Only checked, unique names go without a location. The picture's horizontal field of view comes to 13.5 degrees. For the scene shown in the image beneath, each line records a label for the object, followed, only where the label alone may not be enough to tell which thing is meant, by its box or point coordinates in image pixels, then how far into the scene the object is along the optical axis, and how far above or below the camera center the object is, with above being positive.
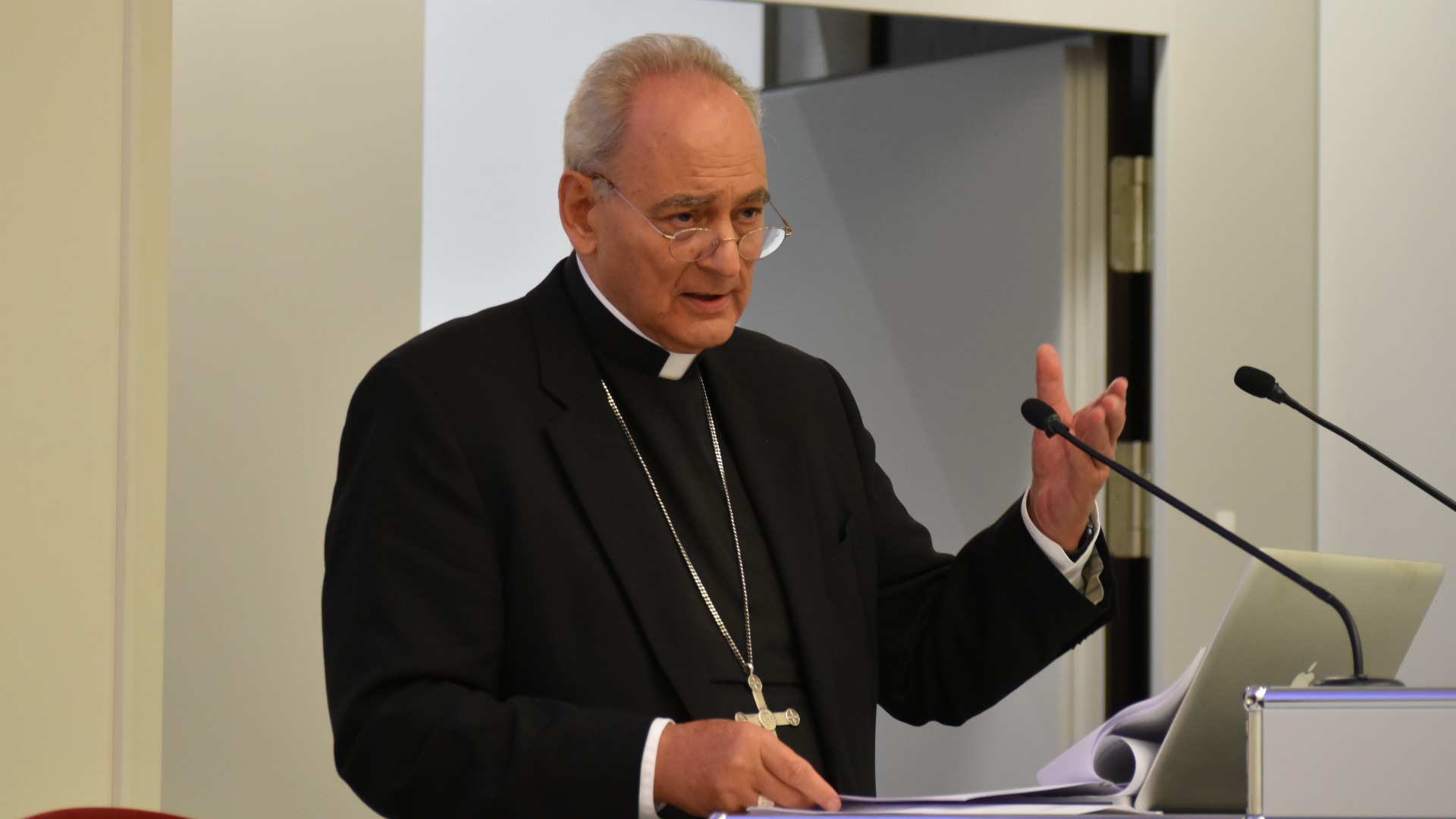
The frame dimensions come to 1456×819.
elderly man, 4.08 -0.08
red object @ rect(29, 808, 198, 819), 3.98 -0.21
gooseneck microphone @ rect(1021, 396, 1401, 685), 3.91 -0.04
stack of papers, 3.88 -0.19
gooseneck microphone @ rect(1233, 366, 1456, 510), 4.13 +0.03
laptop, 4.05 -0.14
